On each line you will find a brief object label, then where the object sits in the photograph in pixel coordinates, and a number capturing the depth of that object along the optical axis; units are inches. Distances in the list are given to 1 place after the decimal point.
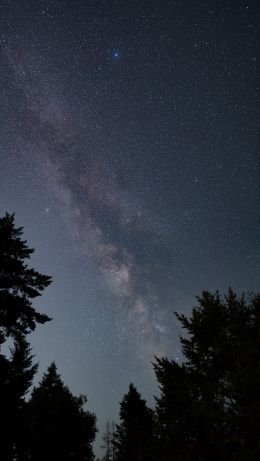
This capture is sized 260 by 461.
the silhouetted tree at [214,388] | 574.6
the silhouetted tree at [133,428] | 1144.8
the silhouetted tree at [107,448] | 2462.1
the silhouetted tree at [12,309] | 490.6
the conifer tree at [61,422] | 1154.0
